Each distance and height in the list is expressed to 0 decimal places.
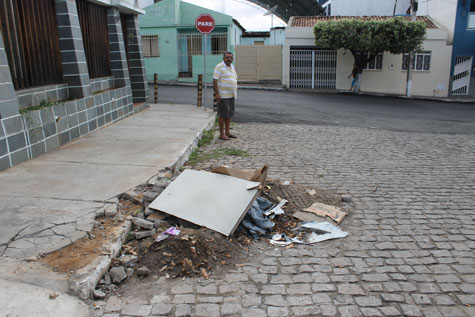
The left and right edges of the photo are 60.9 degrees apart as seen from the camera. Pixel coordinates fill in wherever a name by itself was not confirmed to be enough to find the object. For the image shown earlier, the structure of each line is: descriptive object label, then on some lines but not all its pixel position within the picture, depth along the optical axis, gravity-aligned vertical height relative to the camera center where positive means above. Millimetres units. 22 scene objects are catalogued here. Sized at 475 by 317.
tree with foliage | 19859 +1037
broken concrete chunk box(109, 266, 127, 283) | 3088 -1600
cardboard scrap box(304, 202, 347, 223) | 4441 -1698
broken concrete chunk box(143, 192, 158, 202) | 4277 -1410
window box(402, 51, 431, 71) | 22892 -305
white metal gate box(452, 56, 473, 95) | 22875 -1080
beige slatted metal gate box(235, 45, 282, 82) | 24453 -242
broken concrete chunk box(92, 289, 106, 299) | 2868 -1615
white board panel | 3895 -1409
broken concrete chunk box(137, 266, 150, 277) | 3180 -1620
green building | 23844 +1103
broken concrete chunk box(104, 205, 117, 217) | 3803 -1382
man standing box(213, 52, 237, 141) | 8070 -575
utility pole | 21125 -817
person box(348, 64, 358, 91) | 22125 -887
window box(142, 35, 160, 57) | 24453 +890
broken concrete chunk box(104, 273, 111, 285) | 3045 -1614
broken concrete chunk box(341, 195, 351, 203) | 5023 -1713
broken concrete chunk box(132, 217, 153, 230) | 3771 -1489
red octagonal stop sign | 11891 +1037
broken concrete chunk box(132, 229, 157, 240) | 3660 -1539
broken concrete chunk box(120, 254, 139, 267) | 3313 -1615
